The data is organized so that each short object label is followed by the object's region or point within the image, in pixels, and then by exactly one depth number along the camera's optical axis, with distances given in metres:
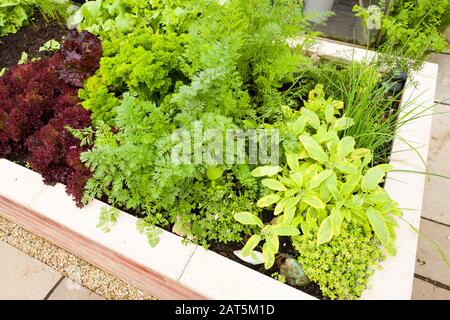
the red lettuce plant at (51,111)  1.78
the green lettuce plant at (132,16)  2.26
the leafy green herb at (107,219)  1.59
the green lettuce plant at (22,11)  2.84
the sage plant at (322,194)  1.43
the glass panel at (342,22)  2.73
